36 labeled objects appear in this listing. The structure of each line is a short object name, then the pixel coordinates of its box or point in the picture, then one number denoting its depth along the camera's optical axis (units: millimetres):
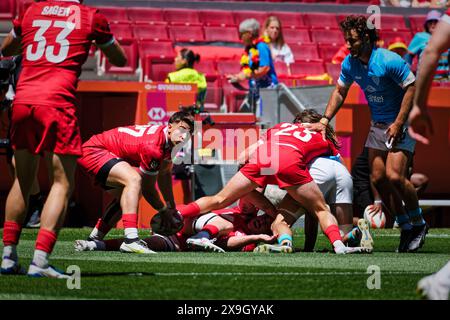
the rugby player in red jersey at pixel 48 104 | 6340
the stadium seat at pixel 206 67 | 17125
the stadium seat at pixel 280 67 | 16406
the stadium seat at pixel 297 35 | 19281
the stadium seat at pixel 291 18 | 19859
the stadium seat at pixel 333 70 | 17438
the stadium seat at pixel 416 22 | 20203
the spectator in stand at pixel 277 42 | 15680
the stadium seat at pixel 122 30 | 17639
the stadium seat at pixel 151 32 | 18056
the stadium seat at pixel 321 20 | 20141
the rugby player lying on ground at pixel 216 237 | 8977
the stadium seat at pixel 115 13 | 18422
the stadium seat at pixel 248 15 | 19297
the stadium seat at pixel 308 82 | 15422
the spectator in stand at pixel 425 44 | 14922
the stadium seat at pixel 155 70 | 16172
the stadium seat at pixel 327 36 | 19453
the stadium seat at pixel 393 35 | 19009
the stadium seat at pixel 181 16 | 19047
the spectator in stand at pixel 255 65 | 14352
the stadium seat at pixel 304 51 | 18406
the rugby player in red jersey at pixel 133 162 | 8711
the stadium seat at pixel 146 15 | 18859
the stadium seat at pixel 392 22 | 20239
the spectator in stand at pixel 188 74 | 14414
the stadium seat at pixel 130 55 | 16531
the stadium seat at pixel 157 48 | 17219
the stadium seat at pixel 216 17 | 19234
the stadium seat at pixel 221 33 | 18547
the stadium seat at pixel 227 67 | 17125
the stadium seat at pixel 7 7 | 16875
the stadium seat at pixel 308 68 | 17500
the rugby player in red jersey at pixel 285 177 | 8688
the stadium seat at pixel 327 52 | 18641
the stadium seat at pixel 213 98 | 15359
